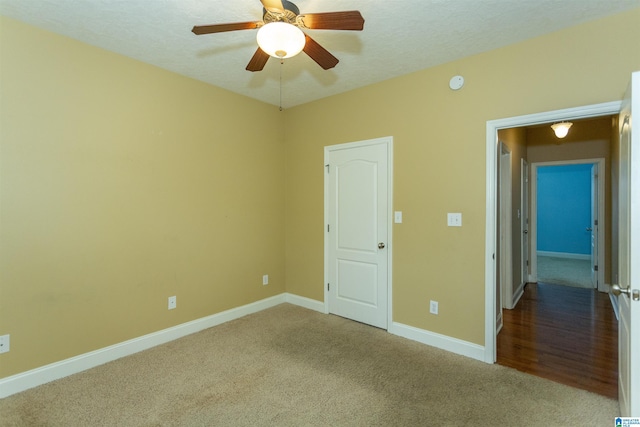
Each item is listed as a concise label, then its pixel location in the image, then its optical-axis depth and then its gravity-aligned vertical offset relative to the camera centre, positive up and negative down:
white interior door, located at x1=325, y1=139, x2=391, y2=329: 3.38 -0.19
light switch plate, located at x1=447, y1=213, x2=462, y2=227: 2.85 -0.05
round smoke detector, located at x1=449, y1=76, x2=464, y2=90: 2.80 +1.20
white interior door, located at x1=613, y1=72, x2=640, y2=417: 1.49 -0.24
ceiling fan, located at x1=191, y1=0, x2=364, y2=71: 1.66 +1.07
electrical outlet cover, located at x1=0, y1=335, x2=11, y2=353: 2.20 -0.93
